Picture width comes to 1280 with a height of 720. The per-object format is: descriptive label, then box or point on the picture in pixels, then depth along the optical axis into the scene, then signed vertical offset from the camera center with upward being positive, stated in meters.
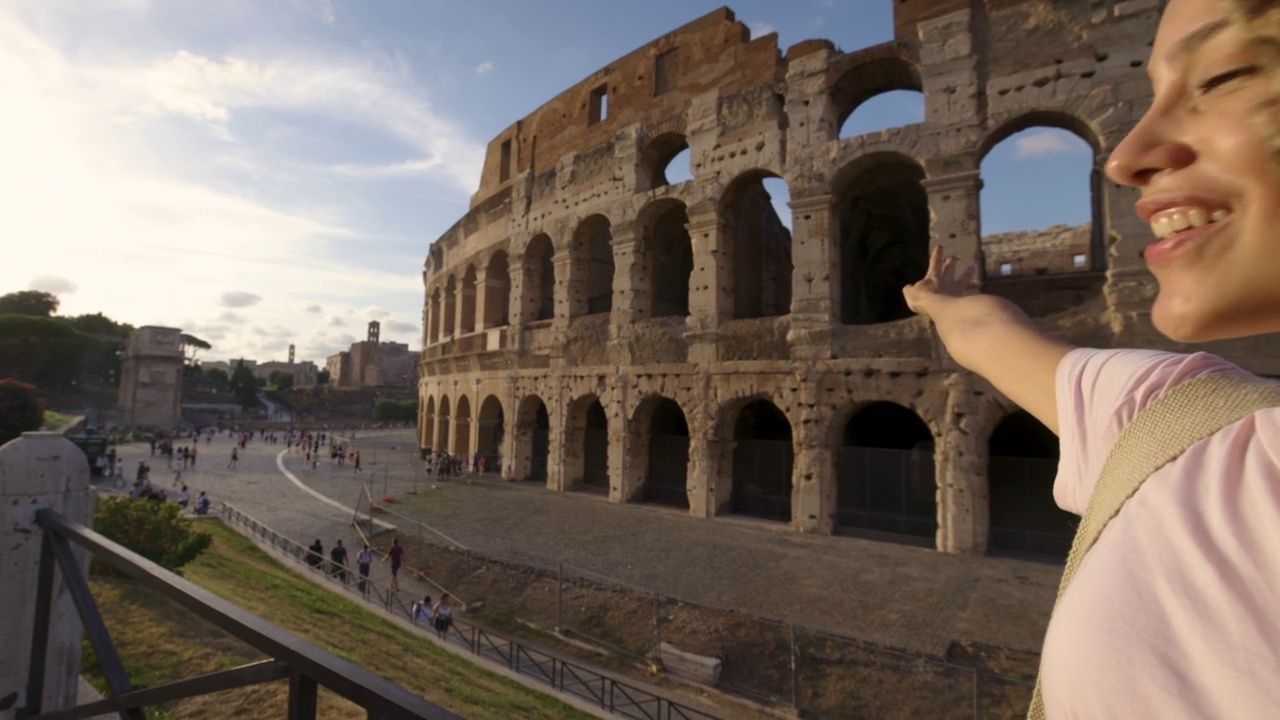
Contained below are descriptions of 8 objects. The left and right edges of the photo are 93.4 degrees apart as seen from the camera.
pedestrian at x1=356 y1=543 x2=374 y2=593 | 10.86 -2.79
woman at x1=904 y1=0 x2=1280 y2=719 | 0.59 -0.04
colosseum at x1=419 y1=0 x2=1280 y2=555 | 11.19 +3.53
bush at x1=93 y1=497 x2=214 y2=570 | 7.87 -1.69
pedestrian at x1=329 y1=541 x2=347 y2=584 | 11.15 -2.88
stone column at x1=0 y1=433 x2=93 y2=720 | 2.91 -0.77
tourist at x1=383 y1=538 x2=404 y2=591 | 10.72 -2.70
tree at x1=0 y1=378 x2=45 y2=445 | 14.88 -0.17
